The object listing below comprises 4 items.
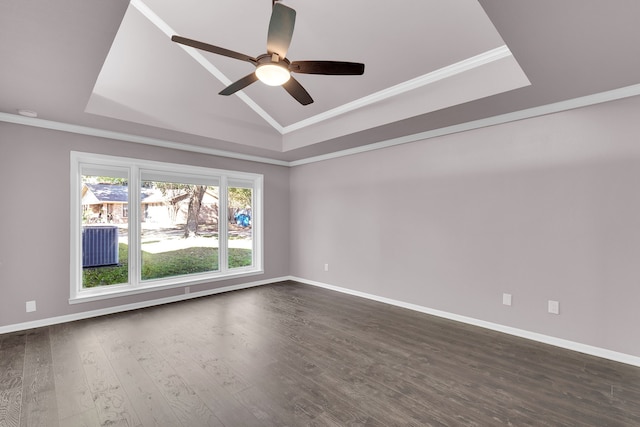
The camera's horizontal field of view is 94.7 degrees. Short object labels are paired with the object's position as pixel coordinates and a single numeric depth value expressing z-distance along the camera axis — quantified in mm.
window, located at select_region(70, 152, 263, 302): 3916
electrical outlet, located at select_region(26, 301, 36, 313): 3426
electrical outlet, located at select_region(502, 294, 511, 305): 3350
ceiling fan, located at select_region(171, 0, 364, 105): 1858
